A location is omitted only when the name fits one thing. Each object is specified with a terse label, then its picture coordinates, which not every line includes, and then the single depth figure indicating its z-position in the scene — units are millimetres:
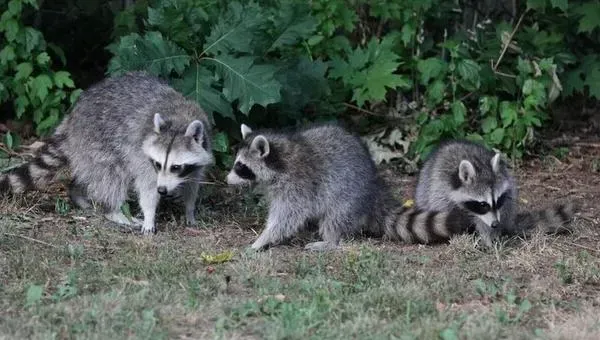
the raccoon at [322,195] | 13828
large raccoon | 14312
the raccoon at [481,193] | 13852
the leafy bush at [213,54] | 15531
